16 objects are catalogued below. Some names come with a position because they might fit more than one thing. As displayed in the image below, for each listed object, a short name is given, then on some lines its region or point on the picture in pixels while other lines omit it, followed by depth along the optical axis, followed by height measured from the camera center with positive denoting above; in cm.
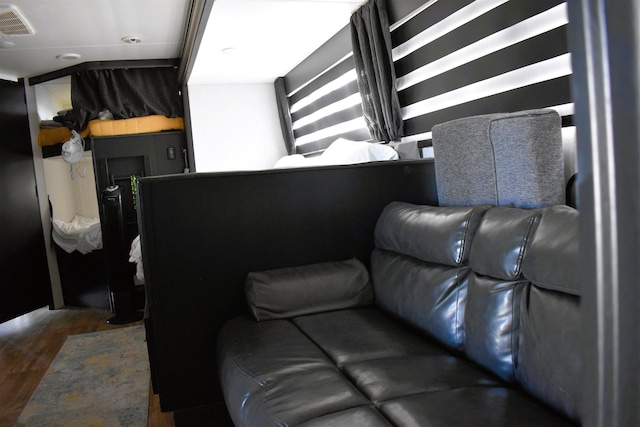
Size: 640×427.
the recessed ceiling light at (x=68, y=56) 471 +135
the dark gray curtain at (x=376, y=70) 296 +61
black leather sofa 128 -57
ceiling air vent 339 +130
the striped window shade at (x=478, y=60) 190 +45
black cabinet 457 +14
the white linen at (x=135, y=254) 408 -46
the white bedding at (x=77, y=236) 498 -32
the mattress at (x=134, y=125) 518 +73
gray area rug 263 -108
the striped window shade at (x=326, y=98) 371 +66
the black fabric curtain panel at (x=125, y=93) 525 +107
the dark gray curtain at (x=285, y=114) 523 +68
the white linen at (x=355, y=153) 290 +13
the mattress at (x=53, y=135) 536 +71
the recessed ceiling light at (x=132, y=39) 439 +135
